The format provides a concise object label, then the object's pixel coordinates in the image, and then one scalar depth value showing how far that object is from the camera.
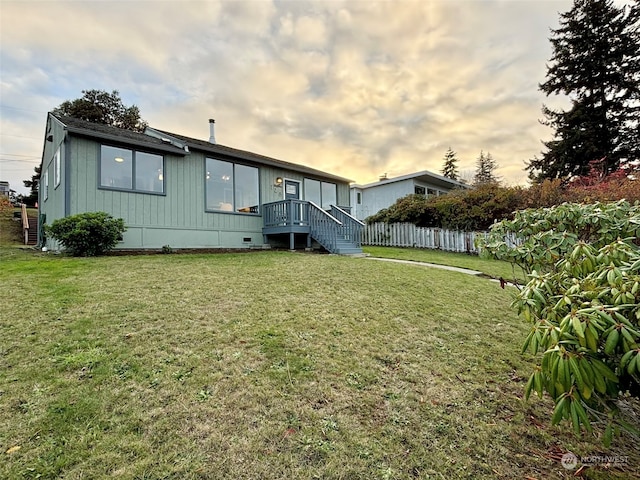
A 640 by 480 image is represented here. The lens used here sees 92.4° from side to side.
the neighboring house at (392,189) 19.95
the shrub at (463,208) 13.18
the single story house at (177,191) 8.95
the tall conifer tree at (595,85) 18.38
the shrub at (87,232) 7.97
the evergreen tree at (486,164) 41.19
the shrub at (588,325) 1.35
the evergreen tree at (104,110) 26.55
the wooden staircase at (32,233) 16.28
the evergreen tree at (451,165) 44.47
